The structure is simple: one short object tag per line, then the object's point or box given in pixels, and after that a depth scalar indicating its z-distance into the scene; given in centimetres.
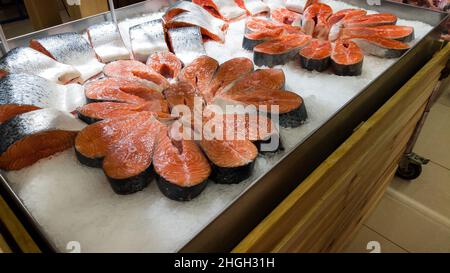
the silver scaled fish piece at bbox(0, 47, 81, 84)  127
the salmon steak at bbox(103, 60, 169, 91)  130
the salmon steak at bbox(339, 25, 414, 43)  164
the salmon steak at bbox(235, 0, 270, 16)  190
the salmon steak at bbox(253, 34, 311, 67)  152
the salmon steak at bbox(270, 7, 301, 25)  186
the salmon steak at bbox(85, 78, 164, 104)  121
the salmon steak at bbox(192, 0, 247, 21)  186
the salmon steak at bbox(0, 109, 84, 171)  100
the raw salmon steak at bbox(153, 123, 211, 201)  94
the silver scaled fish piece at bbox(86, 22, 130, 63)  146
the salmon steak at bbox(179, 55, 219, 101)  131
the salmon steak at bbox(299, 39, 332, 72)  151
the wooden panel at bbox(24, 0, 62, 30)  193
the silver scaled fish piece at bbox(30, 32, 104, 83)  140
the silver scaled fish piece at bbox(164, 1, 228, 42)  160
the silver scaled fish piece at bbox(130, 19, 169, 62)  148
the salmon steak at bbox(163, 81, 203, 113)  120
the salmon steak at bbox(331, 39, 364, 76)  148
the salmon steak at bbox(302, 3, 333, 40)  176
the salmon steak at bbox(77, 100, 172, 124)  114
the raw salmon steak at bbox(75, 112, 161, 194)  96
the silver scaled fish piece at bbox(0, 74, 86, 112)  114
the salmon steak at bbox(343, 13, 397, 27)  175
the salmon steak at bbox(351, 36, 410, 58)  157
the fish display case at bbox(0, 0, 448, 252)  86
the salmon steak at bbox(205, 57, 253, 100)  130
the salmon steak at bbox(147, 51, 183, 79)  141
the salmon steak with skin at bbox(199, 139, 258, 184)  99
